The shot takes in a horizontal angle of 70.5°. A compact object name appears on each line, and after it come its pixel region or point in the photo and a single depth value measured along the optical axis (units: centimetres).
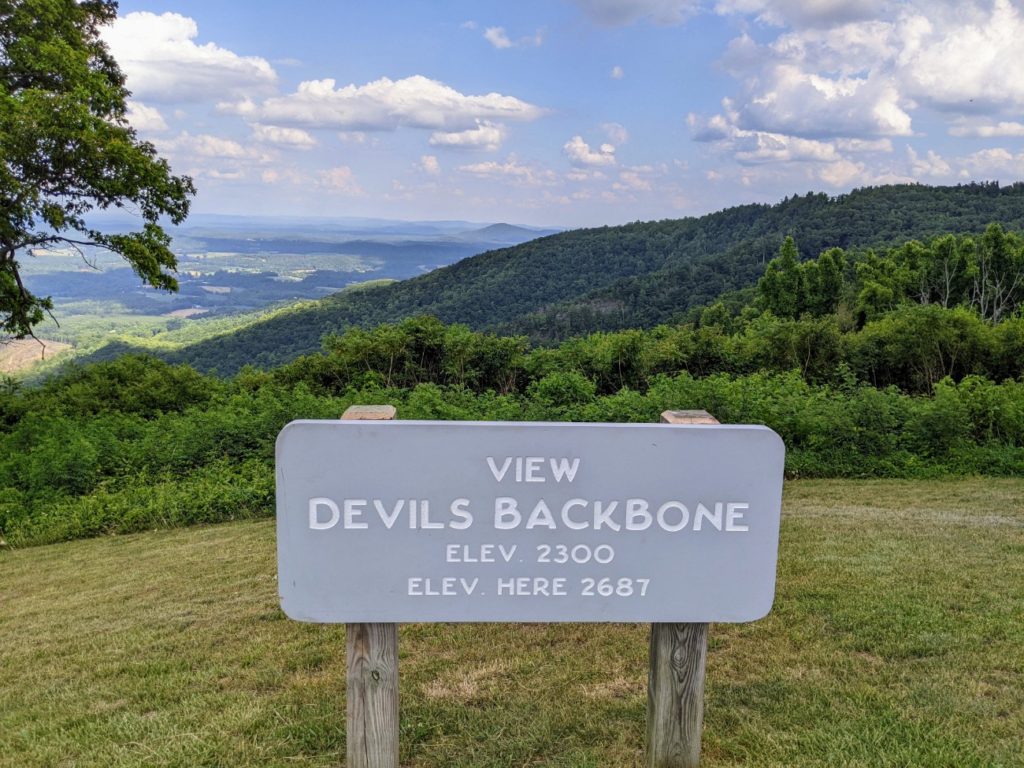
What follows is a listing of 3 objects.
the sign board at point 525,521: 234
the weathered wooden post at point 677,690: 250
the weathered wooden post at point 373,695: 242
